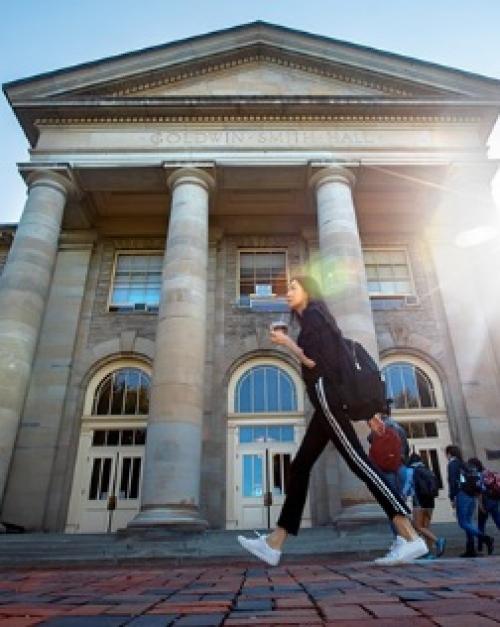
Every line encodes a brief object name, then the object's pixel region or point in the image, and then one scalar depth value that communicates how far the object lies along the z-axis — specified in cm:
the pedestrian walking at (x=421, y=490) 749
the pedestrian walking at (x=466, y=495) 753
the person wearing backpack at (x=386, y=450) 419
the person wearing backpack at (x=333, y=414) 377
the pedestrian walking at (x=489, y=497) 836
